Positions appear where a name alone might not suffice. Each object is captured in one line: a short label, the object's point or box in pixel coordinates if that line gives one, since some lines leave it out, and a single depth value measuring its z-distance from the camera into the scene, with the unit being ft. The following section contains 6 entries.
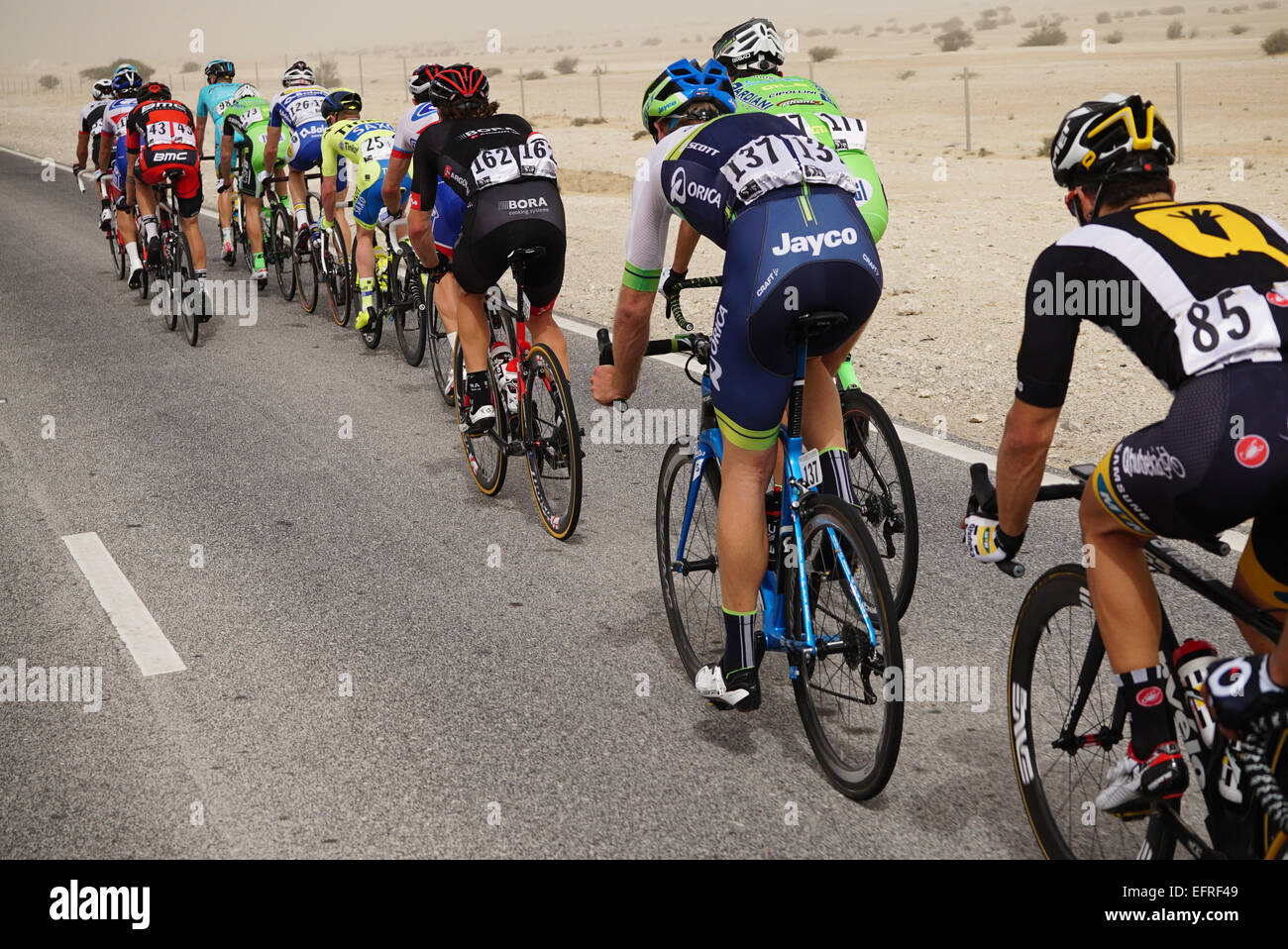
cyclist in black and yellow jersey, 8.80
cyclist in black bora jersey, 20.54
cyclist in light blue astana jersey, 43.70
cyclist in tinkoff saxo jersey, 30.86
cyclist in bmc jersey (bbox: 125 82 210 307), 35.94
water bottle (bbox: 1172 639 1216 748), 9.07
